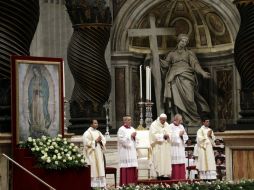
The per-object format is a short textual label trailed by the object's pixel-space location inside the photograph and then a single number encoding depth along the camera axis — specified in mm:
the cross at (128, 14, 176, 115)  25562
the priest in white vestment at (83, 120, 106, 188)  15883
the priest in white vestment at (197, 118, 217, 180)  17938
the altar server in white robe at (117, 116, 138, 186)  16250
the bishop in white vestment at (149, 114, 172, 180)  16922
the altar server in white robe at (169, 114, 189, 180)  17250
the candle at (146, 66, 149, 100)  19569
